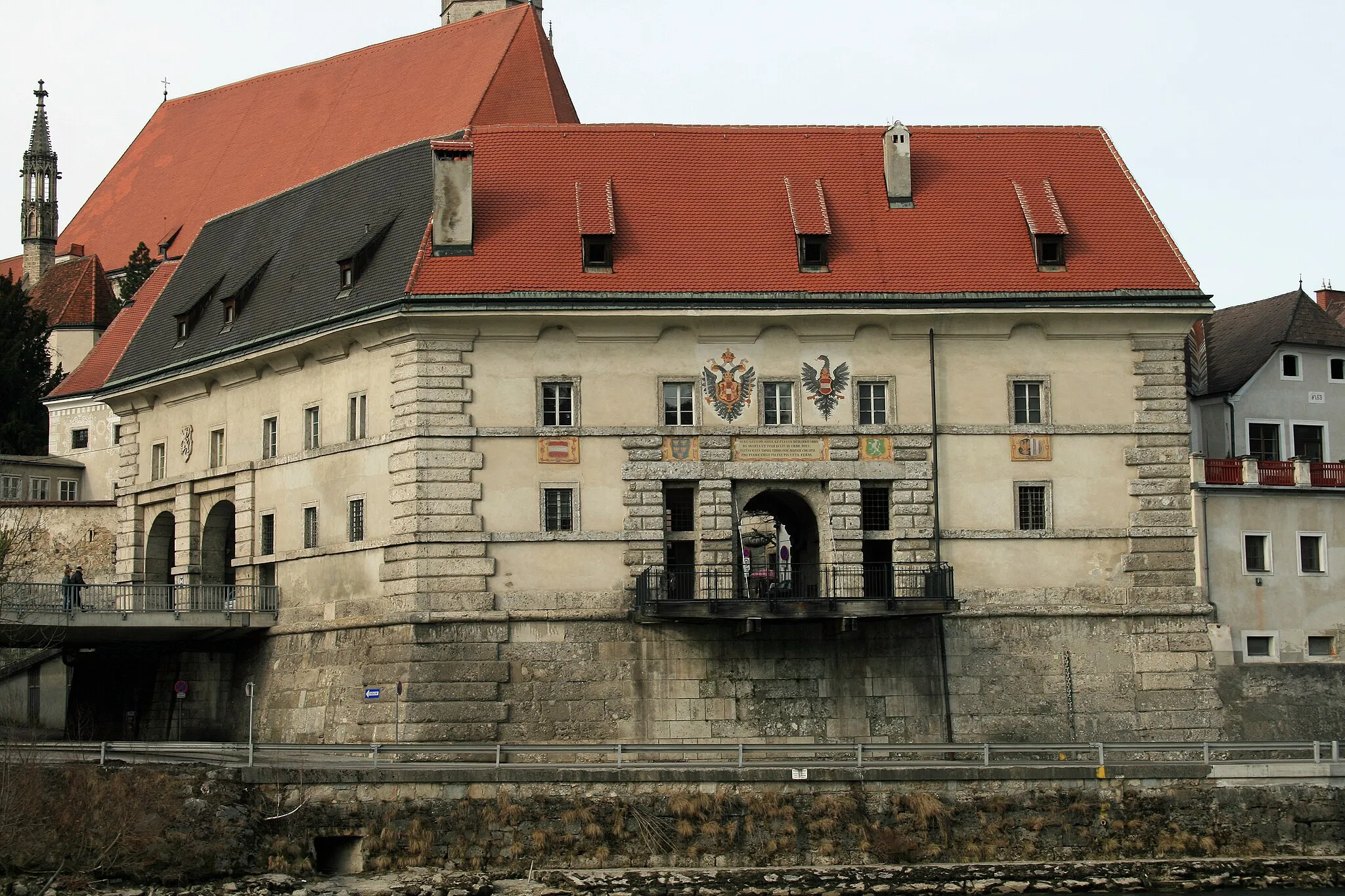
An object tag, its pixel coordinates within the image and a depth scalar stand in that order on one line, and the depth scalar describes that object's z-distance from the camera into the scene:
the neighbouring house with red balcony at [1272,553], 49.62
